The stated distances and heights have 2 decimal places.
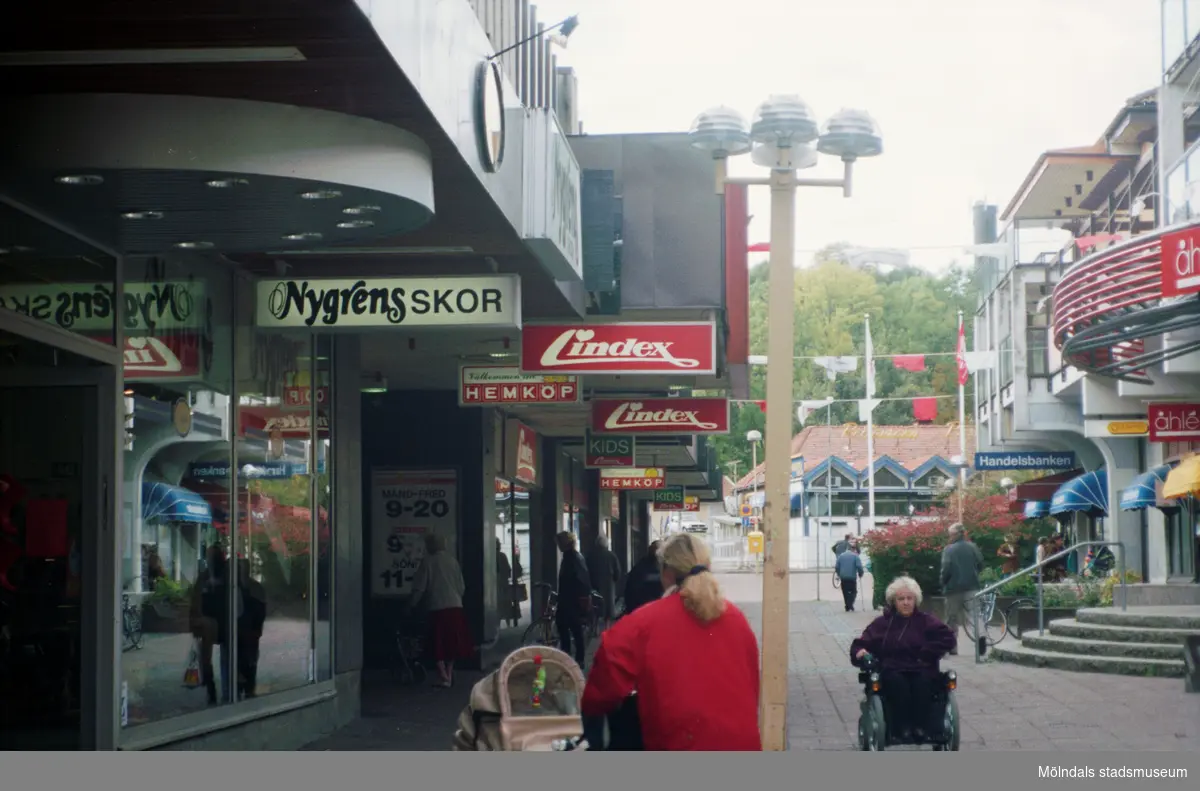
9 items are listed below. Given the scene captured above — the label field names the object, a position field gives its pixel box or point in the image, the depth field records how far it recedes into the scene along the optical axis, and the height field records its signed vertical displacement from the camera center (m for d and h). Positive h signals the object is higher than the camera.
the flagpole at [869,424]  58.12 +2.44
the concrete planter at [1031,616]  25.20 -1.96
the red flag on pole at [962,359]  44.26 +3.56
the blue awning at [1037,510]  43.06 -0.55
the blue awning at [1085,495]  34.50 -0.13
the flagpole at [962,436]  58.01 +2.08
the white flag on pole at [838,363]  53.19 +4.17
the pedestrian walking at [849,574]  35.22 -1.79
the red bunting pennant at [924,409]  58.72 +2.96
